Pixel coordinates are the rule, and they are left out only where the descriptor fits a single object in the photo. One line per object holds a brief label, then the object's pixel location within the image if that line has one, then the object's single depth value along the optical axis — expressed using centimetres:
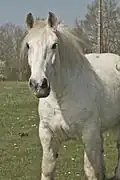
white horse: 457
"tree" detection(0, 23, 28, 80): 4176
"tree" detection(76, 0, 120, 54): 2914
